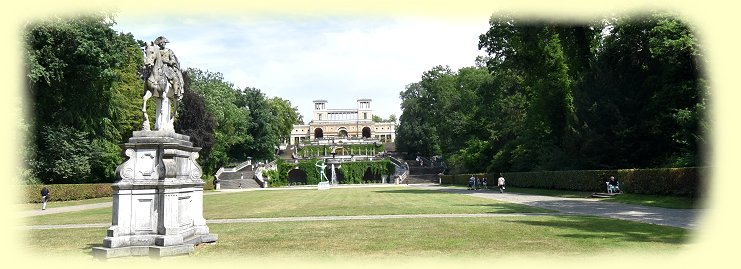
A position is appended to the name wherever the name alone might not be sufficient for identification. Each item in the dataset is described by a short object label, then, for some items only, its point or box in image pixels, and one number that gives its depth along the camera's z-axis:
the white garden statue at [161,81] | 9.68
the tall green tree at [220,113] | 53.06
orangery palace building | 129.38
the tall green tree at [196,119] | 46.95
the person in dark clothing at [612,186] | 26.03
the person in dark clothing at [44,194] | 24.67
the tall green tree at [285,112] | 88.51
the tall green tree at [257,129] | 69.38
